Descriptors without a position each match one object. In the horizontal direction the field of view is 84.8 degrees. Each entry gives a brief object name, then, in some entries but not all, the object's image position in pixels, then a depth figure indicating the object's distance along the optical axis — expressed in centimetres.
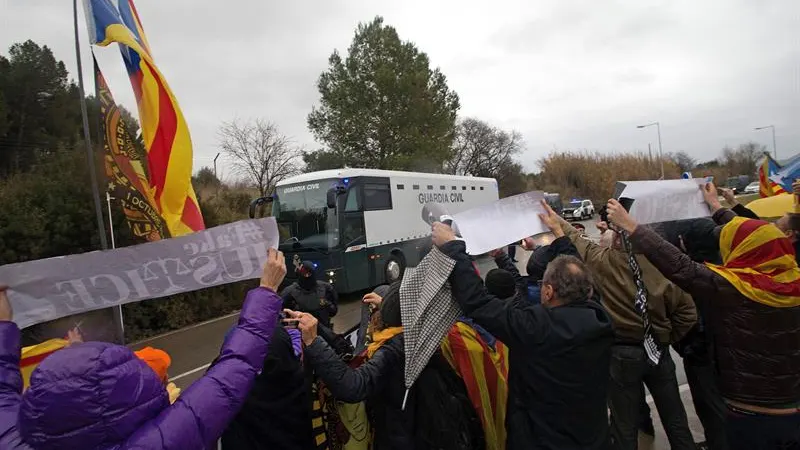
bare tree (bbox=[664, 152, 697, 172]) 5299
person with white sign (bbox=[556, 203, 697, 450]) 281
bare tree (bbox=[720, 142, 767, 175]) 5412
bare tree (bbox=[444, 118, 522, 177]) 5259
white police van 1071
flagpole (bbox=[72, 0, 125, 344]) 380
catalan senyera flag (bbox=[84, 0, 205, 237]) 326
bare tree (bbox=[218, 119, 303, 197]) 2341
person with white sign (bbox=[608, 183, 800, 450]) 216
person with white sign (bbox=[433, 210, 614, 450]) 187
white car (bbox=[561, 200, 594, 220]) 3402
